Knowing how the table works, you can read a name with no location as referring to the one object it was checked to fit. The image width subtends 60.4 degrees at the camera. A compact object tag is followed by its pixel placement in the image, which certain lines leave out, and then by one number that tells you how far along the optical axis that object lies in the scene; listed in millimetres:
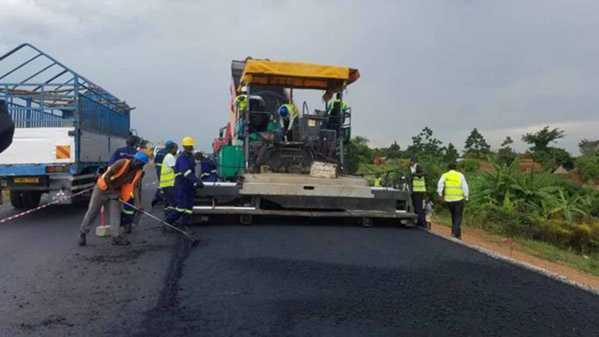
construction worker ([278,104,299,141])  9133
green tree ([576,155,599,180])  24453
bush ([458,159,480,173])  23188
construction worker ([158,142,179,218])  8617
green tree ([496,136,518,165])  29402
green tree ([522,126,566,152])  40438
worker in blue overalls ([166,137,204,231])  7621
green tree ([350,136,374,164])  30172
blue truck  9461
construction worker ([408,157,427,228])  9297
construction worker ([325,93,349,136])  9328
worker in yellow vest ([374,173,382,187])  10256
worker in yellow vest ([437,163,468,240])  9086
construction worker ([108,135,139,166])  8452
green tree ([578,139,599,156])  45816
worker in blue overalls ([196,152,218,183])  9719
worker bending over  6891
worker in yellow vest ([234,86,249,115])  9125
